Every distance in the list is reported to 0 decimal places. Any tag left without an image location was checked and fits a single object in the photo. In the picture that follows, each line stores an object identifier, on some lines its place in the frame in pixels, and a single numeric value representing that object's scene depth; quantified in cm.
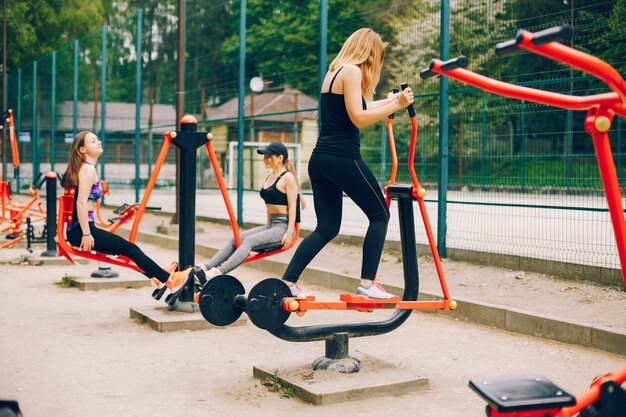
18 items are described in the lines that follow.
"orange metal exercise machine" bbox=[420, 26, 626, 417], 253
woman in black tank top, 459
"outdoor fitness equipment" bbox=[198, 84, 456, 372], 443
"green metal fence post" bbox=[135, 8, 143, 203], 1886
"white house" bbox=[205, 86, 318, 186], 1855
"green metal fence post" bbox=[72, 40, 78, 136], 2433
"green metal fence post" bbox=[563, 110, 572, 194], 951
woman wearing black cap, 719
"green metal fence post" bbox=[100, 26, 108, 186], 2133
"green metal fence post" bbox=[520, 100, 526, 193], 1055
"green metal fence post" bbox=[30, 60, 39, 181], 2883
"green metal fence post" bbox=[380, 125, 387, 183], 1634
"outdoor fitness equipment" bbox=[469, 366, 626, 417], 259
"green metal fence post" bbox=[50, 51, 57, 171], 2697
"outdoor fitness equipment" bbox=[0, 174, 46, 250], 1156
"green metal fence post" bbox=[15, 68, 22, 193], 3066
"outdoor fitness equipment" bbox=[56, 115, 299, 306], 651
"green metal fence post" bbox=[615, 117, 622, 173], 802
